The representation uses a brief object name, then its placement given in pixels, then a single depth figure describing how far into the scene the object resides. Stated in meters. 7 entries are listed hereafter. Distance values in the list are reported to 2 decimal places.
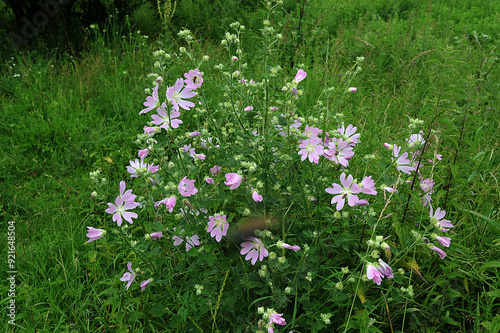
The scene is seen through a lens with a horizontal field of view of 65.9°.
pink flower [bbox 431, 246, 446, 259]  1.43
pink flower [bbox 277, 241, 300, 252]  1.35
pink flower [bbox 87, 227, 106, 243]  1.50
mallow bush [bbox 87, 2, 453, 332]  1.44
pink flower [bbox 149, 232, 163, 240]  1.58
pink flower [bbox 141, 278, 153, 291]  1.55
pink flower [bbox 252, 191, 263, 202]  1.34
